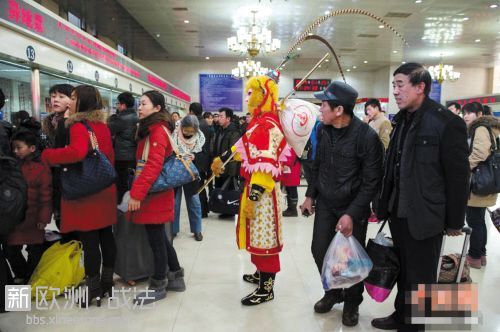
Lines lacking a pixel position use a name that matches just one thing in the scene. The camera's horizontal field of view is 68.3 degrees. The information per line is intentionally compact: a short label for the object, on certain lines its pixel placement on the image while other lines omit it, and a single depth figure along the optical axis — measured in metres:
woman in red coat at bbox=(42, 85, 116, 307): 2.23
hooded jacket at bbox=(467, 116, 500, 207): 3.09
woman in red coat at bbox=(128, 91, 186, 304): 2.34
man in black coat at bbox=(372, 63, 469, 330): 1.80
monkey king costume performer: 2.35
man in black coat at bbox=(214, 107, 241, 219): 4.76
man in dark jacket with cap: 2.16
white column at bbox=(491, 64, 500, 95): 17.53
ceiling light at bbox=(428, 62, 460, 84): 13.86
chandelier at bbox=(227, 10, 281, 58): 9.37
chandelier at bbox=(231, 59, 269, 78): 12.42
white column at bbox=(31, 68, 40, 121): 4.54
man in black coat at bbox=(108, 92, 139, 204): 3.27
